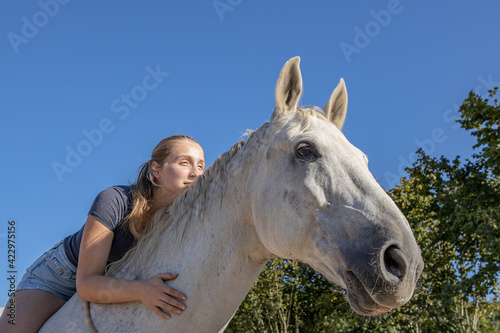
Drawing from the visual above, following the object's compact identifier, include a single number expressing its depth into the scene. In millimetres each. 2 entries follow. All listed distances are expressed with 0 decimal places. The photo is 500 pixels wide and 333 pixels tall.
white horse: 1860
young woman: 2346
